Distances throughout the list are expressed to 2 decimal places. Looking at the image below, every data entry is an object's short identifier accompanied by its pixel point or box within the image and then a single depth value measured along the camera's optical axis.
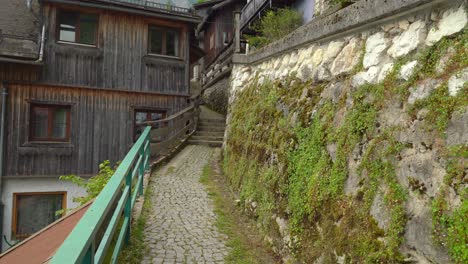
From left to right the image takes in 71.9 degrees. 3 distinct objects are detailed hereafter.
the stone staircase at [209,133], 11.60
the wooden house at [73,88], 9.88
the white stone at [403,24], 2.90
